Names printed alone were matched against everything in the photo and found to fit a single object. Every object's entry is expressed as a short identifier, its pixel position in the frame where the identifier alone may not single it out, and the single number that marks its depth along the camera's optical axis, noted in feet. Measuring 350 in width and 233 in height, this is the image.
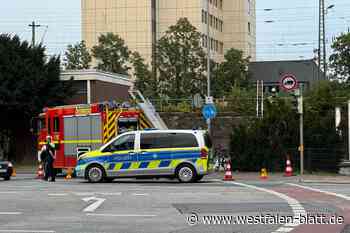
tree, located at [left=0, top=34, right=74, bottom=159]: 144.66
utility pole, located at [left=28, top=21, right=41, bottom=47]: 244.42
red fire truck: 99.76
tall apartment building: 314.98
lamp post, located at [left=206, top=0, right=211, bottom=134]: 115.03
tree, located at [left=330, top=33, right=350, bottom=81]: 258.98
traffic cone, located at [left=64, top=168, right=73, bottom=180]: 100.22
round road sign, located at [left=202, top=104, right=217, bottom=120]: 109.40
